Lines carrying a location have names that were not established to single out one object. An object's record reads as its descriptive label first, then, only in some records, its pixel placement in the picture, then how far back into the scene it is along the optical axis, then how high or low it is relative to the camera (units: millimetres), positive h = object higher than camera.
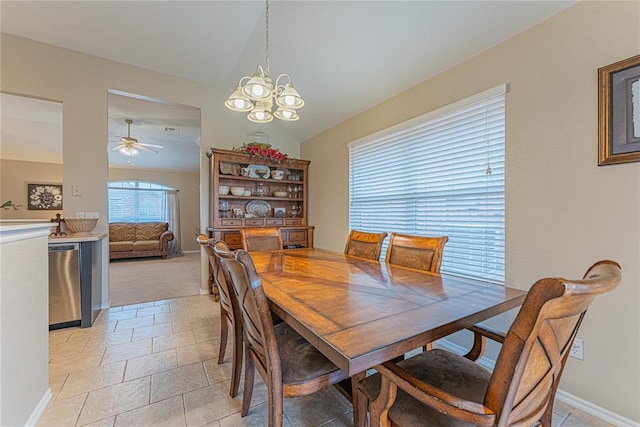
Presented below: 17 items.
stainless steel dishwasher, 2533 -735
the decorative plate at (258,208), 4133 +60
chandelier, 1760 +832
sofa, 6281 -726
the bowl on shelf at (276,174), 4117 +606
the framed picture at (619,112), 1370 +555
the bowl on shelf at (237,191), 3854 +312
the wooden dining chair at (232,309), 1633 -650
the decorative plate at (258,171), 3968 +633
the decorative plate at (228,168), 3695 +633
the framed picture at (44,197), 6191 +353
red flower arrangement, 3730 +893
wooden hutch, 3621 +216
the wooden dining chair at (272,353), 1027 -701
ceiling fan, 4559 +1238
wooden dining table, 809 -405
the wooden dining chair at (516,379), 640 -512
